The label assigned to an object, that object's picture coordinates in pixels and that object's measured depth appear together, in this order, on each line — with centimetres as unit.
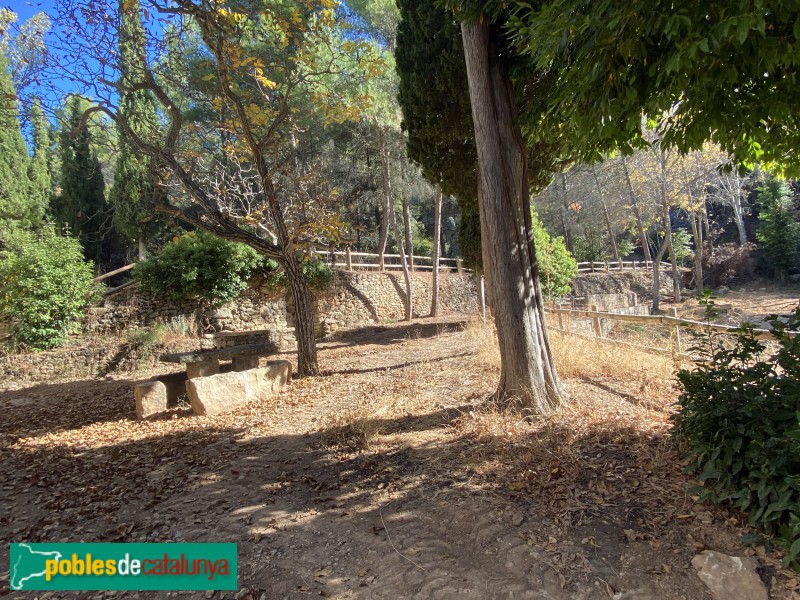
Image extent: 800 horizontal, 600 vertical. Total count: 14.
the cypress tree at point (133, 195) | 1605
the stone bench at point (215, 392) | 568
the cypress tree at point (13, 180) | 1478
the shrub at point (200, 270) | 1165
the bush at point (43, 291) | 945
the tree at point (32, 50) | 655
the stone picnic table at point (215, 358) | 687
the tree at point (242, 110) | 678
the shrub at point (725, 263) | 2745
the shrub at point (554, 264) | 1441
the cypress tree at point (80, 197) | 1716
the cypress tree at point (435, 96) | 629
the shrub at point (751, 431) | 212
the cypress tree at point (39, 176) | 1639
